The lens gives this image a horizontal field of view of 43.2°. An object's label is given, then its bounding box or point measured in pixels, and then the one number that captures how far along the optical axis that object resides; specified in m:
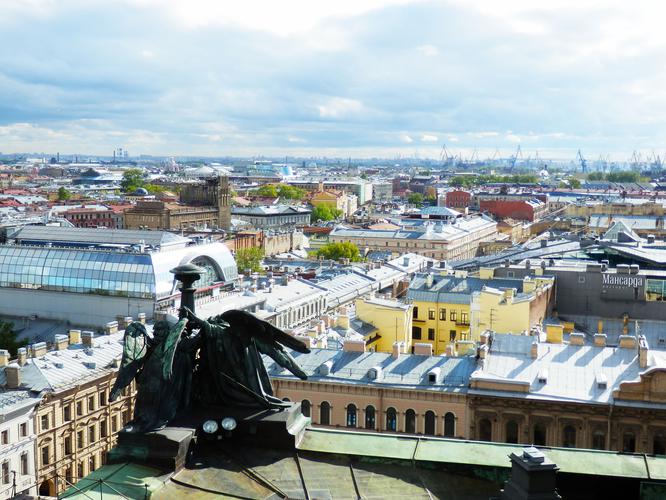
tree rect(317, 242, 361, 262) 115.55
